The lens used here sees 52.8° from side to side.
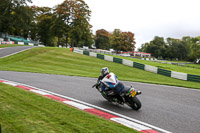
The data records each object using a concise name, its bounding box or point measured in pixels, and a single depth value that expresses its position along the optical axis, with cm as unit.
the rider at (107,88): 754
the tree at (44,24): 6556
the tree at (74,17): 5222
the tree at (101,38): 10906
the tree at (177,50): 10525
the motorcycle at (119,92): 729
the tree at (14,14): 5085
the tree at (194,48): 8994
